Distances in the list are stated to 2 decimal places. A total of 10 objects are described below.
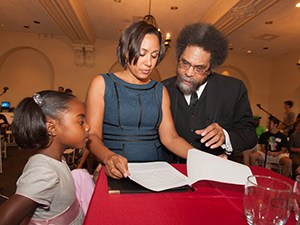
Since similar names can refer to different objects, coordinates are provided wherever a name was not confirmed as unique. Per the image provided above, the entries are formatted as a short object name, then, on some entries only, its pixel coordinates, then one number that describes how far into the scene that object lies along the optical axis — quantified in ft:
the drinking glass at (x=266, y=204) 1.67
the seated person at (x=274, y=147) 16.44
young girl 2.91
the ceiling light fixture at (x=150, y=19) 13.61
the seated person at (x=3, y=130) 18.47
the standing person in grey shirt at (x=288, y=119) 25.18
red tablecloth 1.99
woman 4.51
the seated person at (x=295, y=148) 15.48
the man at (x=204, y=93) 5.93
